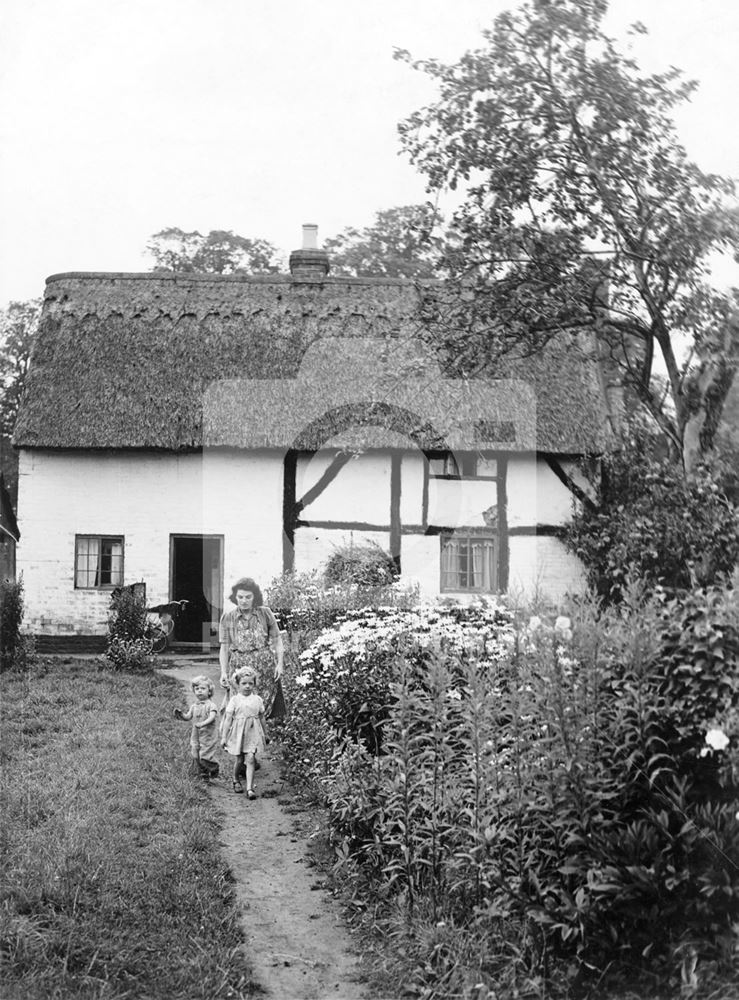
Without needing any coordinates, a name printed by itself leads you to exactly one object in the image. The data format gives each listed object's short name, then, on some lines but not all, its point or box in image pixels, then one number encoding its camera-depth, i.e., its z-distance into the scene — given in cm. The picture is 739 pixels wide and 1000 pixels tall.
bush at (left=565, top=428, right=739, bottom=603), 1191
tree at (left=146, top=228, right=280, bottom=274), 2261
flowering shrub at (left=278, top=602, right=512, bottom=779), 635
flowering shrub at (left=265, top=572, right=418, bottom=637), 1001
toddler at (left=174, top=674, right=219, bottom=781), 777
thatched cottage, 1634
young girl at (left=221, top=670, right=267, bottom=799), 770
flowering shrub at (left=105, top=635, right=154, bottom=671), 1394
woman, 830
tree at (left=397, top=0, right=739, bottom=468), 932
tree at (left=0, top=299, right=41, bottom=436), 2591
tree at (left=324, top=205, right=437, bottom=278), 1898
